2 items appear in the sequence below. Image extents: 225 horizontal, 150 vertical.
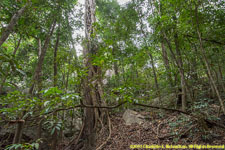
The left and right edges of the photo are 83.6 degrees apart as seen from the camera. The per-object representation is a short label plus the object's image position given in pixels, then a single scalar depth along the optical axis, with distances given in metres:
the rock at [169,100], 4.72
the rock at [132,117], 4.09
